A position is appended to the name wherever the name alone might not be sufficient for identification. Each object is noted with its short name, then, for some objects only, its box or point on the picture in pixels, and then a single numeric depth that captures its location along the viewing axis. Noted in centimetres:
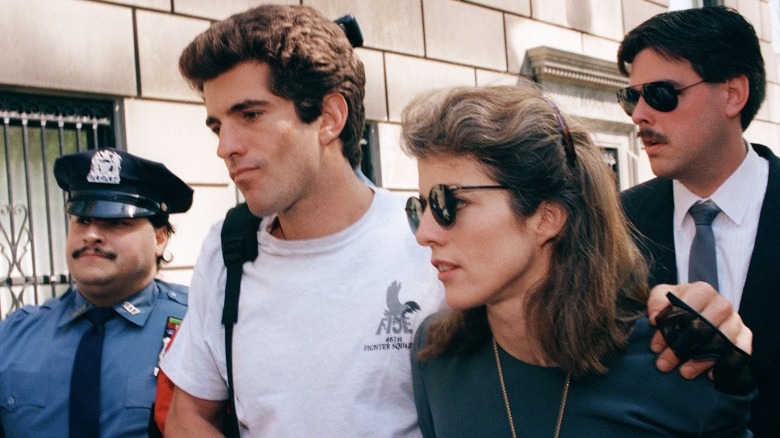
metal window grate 500
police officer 322
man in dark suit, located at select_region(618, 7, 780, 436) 266
